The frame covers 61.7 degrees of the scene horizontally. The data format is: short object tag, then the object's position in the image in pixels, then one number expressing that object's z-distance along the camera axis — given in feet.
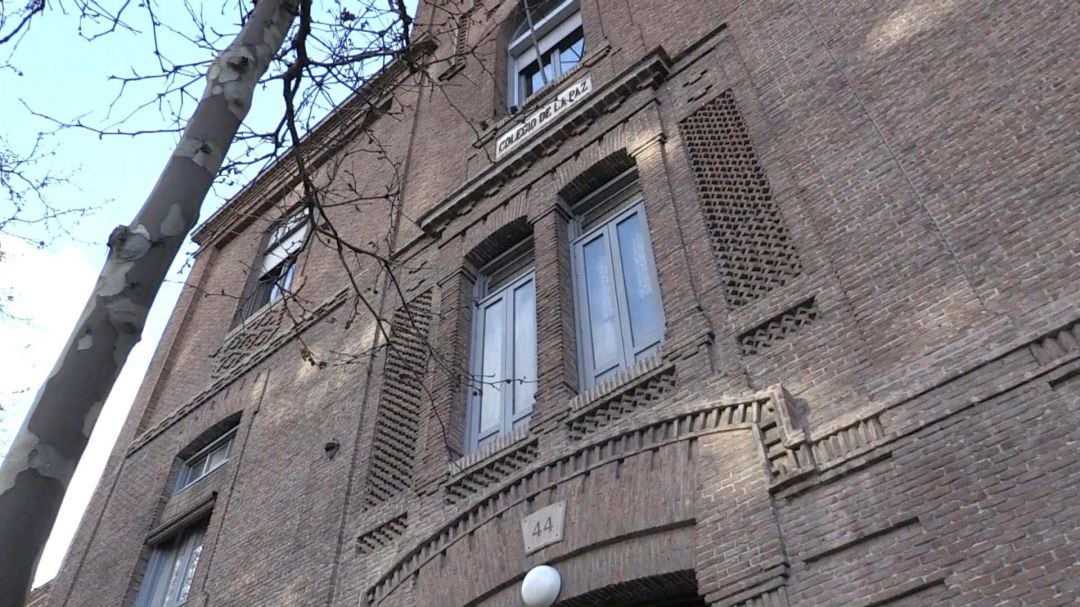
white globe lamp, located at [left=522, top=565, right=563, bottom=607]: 20.53
